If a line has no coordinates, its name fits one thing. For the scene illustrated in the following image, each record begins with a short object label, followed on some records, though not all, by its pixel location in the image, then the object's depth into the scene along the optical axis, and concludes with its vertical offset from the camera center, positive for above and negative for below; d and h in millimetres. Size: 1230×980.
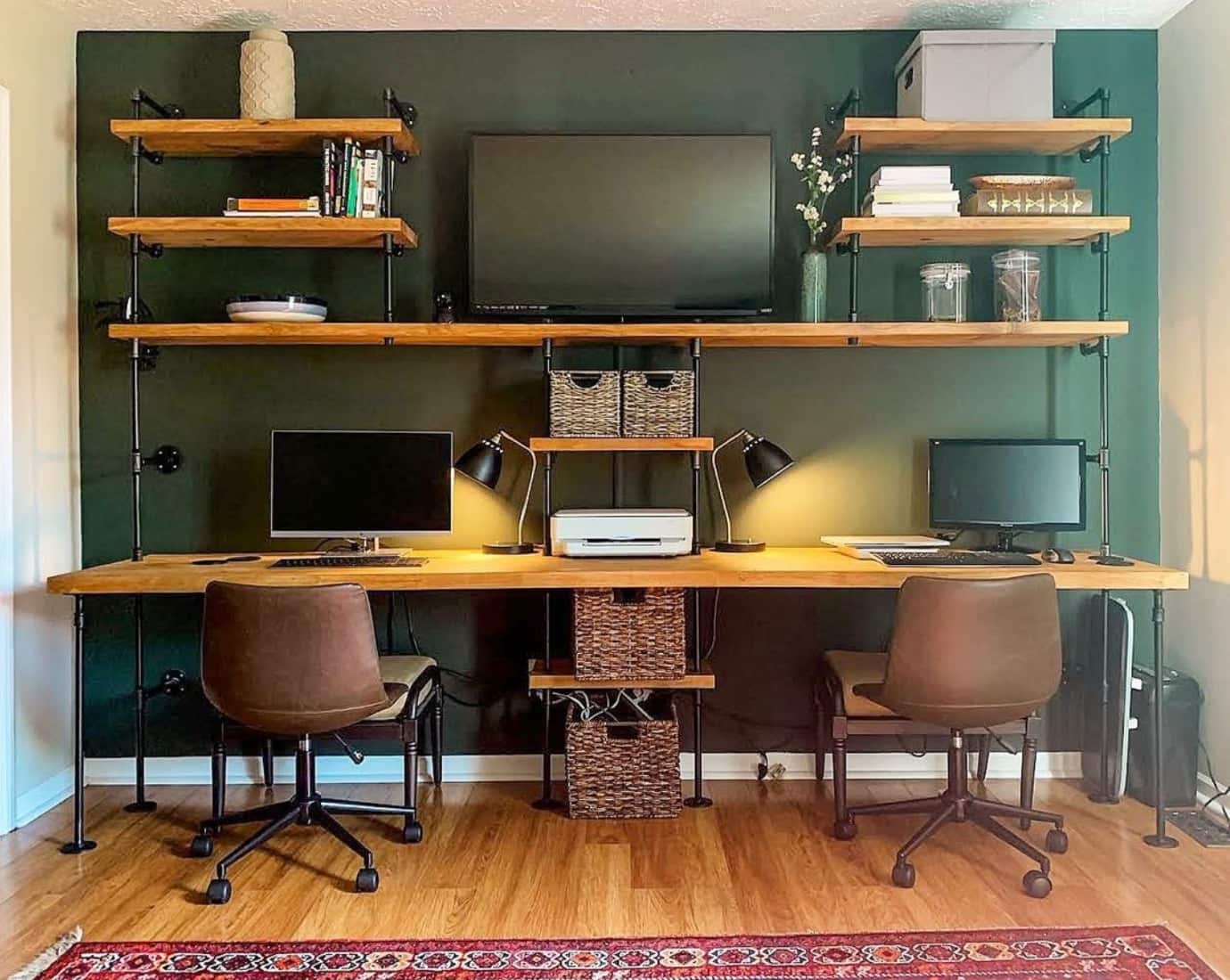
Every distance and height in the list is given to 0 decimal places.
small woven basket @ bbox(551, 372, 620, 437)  3160 +185
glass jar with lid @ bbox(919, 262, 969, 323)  3228 +556
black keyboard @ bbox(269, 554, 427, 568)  2990 -291
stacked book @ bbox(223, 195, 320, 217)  3084 +788
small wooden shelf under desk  2973 -643
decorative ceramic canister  3115 +1199
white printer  3057 -208
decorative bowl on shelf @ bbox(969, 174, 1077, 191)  3119 +876
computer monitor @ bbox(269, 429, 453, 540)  3174 -62
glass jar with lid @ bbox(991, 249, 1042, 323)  3189 +568
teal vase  3197 +564
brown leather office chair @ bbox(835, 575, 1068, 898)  2504 -480
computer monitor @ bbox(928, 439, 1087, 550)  3236 -63
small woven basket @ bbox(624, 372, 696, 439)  3172 +180
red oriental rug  2143 -1073
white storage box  3104 +1193
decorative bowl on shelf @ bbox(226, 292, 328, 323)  3055 +476
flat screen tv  3221 +770
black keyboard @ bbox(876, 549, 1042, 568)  2893 -274
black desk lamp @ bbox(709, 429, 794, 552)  3215 +12
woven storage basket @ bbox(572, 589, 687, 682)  2967 -492
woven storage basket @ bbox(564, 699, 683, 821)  3023 -937
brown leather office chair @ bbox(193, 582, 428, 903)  2502 -496
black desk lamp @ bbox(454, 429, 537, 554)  3215 -2
